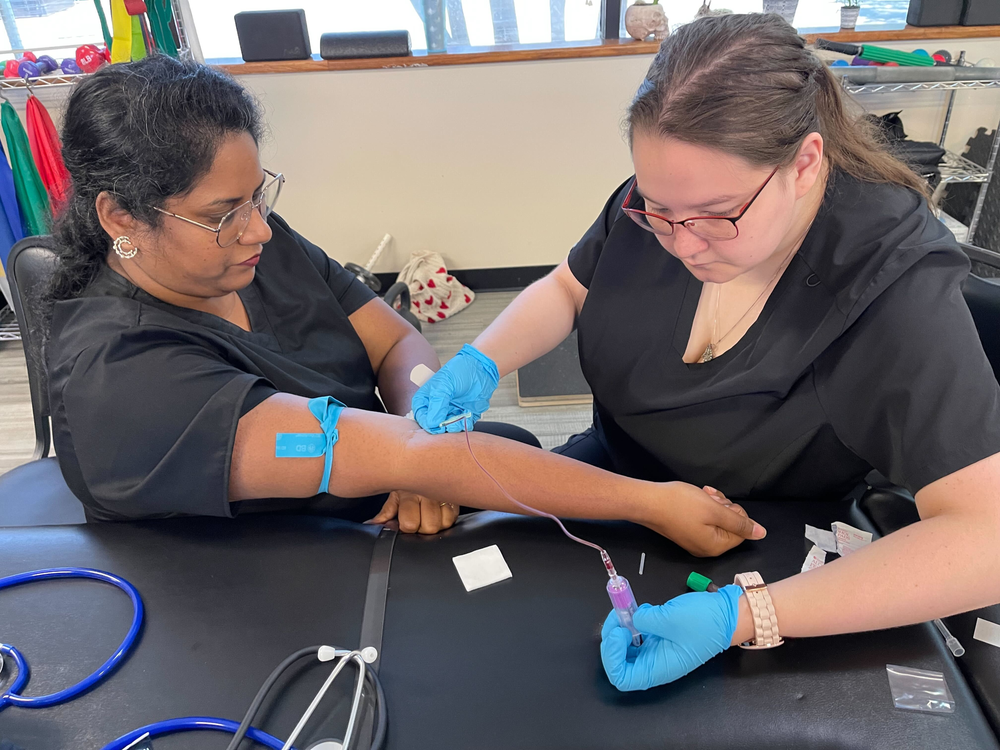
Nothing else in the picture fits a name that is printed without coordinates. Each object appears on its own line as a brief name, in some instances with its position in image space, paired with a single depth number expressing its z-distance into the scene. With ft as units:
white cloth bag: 10.42
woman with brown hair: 2.58
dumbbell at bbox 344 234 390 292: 9.55
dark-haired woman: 3.14
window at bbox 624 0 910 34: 9.68
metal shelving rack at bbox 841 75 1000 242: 8.10
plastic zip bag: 2.29
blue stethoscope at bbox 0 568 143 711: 2.38
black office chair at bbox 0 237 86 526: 4.25
